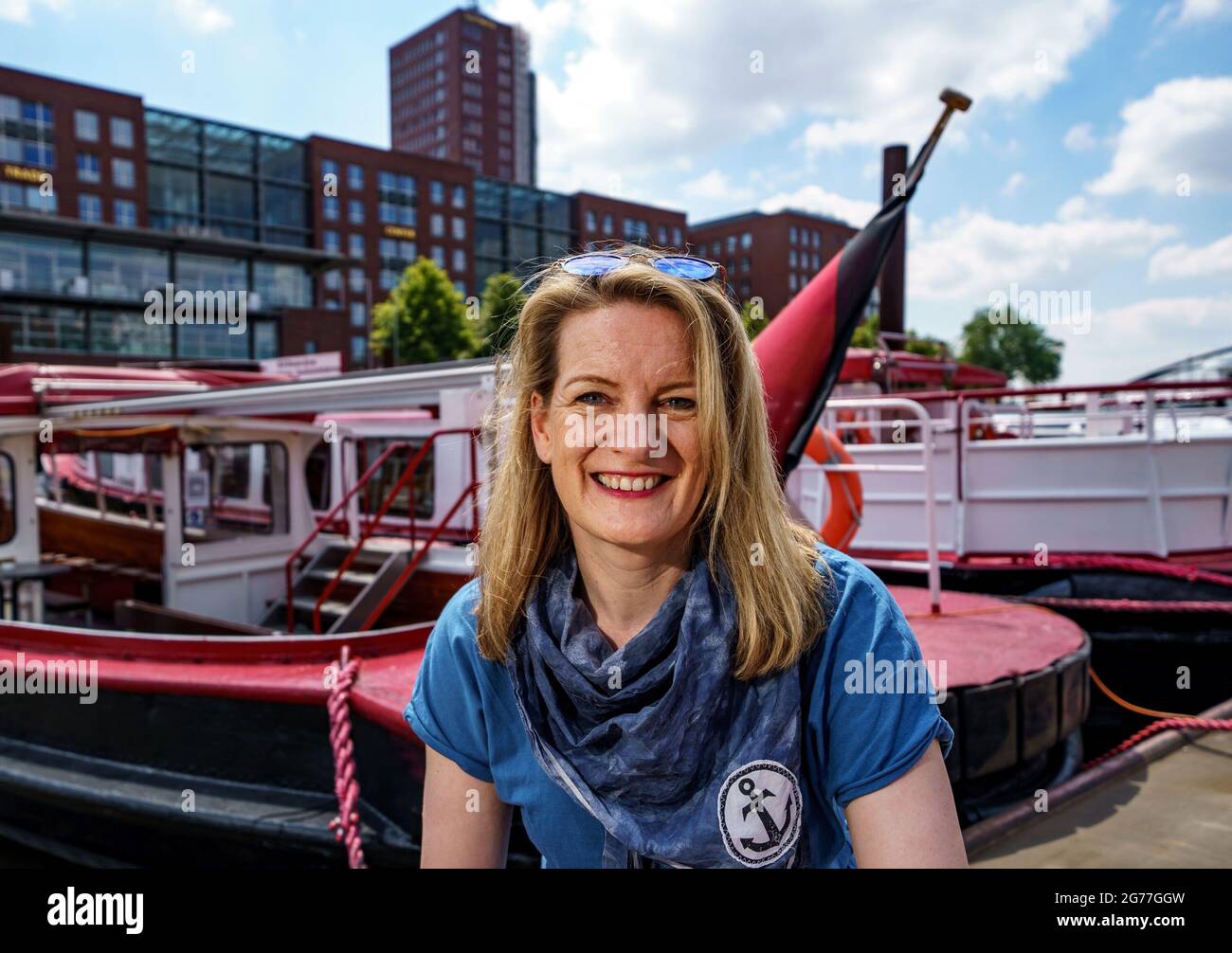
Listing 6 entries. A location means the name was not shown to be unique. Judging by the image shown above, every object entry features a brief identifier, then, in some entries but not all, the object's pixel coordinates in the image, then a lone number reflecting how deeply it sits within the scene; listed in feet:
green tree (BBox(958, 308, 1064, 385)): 205.98
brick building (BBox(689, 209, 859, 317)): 249.75
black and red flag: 14.55
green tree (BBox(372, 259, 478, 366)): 149.18
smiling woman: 4.24
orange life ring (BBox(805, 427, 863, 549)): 19.10
